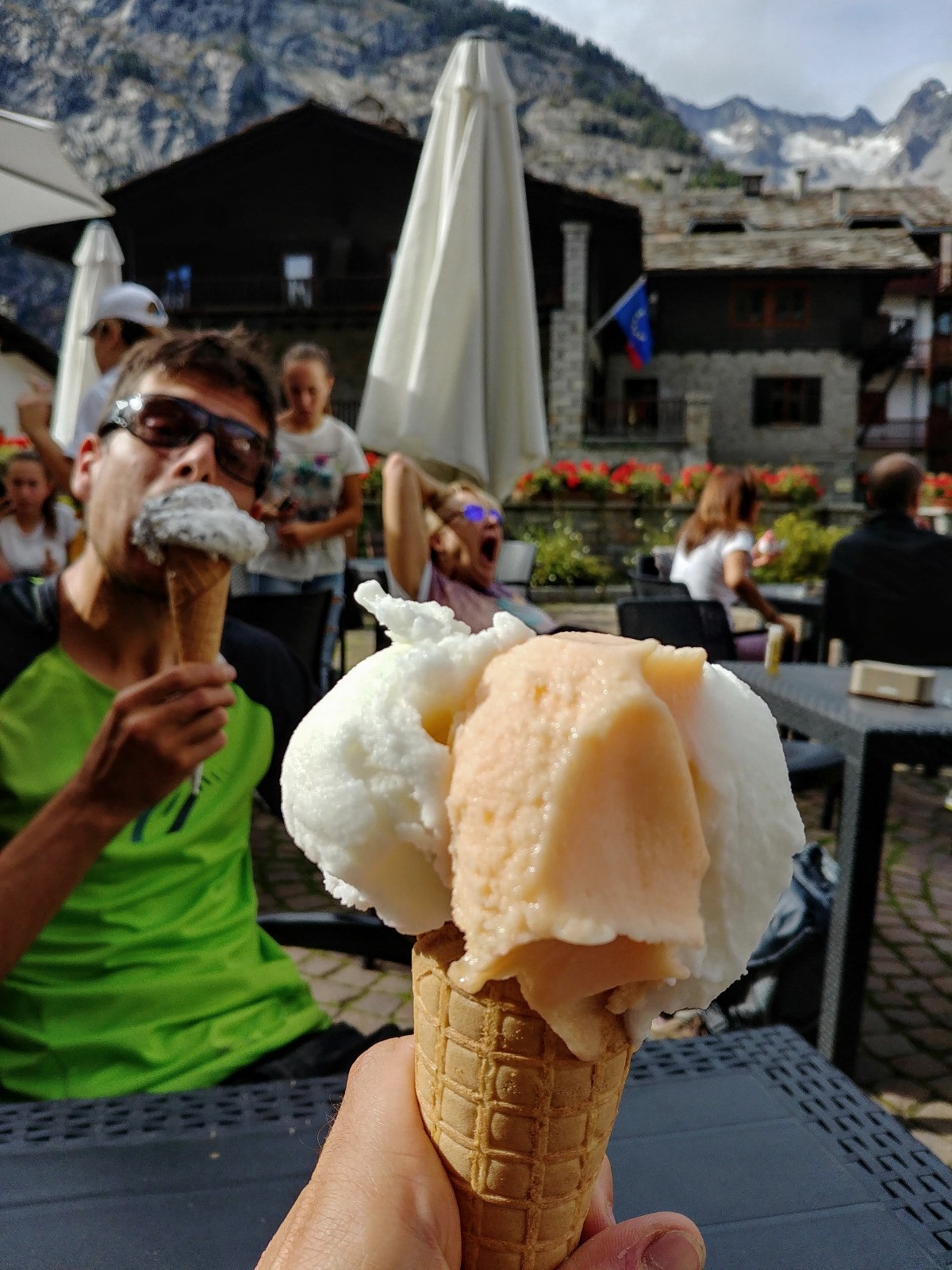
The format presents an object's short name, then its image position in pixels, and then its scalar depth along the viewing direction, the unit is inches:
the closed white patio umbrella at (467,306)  207.8
